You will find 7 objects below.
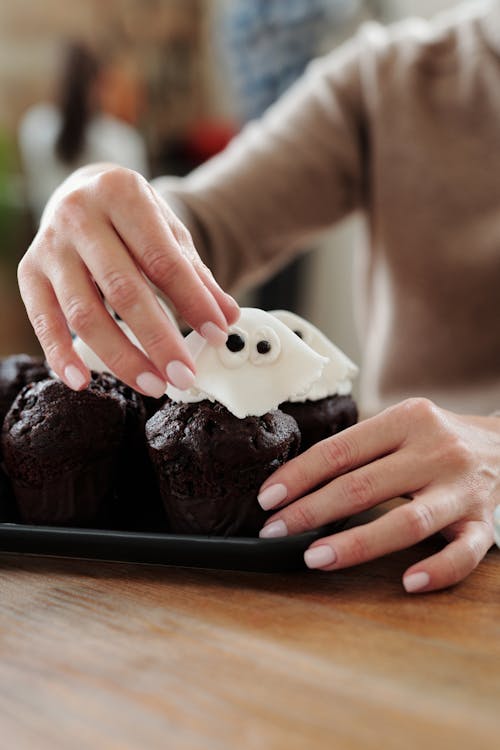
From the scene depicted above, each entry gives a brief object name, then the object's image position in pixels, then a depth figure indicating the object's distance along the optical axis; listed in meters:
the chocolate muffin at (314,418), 0.90
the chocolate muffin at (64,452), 0.83
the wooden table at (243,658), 0.53
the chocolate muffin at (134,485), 0.86
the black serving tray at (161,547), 0.75
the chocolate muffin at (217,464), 0.78
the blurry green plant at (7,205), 4.10
